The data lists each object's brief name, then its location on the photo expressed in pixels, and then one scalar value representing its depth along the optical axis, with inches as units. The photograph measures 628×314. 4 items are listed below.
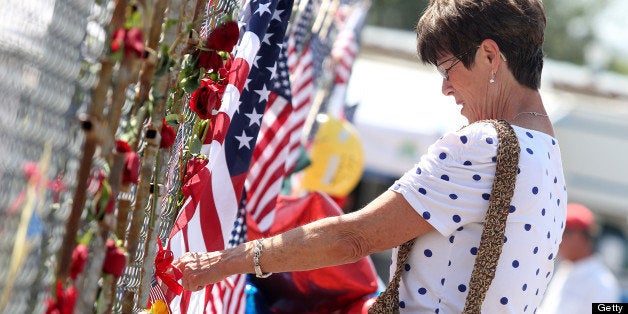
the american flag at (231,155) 206.7
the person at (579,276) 480.5
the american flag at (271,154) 292.0
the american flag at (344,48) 581.6
